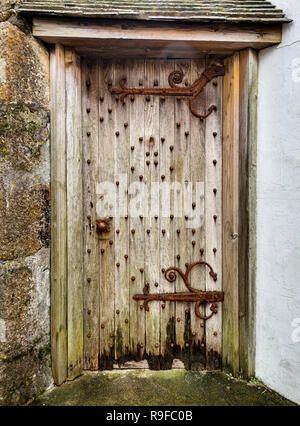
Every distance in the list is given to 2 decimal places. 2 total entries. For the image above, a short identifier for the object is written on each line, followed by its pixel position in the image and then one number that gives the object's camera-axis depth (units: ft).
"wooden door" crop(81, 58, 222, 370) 5.84
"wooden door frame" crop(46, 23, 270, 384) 5.31
